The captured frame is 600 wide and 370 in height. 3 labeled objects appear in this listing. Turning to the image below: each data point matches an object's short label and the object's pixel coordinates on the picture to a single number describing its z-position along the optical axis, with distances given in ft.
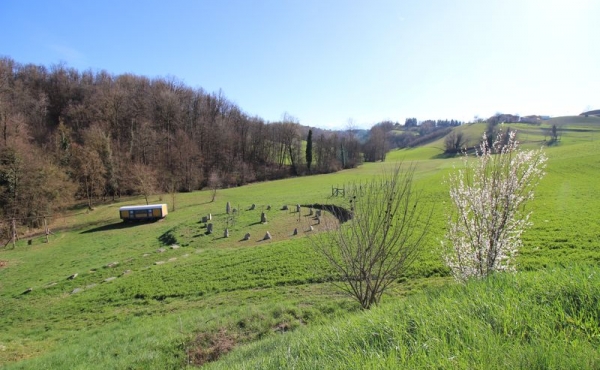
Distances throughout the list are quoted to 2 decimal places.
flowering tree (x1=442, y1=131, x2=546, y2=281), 22.07
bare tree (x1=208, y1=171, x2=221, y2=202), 139.95
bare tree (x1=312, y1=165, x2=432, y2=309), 22.36
